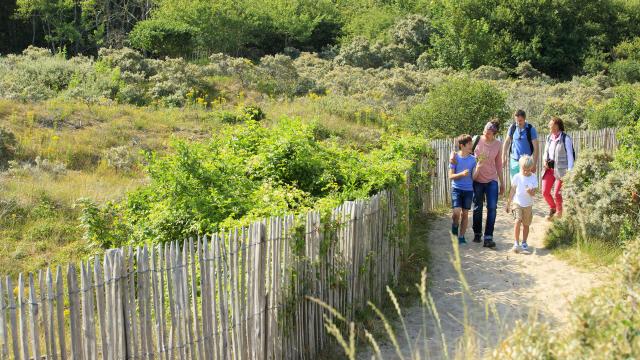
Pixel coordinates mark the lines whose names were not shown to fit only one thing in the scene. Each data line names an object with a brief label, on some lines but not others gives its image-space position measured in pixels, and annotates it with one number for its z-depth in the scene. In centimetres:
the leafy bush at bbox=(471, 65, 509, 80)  3203
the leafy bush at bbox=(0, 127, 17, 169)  1406
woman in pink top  1022
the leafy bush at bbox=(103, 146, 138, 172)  1465
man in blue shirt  1095
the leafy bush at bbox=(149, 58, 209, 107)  2144
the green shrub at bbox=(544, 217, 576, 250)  1020
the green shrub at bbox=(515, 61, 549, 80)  3375
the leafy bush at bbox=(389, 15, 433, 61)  3725
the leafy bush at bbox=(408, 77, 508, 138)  1636
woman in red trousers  1113
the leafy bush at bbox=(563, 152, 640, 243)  988
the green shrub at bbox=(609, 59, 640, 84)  3284
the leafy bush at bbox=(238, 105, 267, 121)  1909
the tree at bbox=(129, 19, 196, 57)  3072
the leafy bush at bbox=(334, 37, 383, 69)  3316
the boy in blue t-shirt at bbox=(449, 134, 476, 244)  1013
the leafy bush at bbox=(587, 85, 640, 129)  1805
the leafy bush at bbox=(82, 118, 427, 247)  784
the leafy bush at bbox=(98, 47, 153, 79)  2366
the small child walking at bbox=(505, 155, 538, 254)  973
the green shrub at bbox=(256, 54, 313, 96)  2450
